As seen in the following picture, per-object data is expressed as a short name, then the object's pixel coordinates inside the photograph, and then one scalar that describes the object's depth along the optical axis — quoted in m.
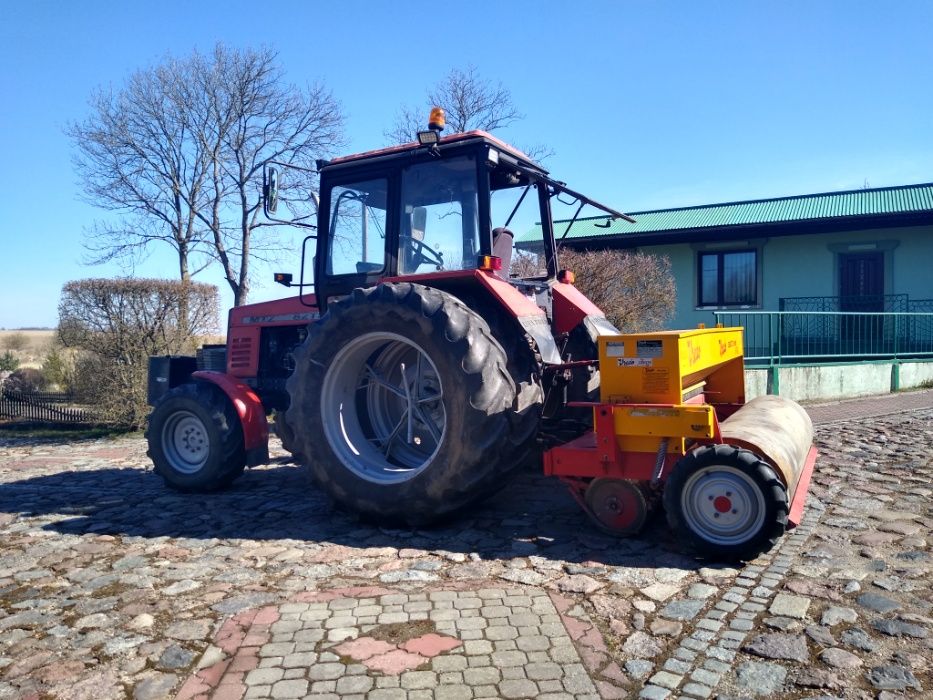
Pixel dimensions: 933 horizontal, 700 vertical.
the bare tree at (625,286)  12.85
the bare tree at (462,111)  16.39
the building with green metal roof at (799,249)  17.19
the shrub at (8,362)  17.92
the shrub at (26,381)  14.43
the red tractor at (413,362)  4.74
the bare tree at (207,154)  16.28
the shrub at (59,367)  13.19
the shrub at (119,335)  11.34
